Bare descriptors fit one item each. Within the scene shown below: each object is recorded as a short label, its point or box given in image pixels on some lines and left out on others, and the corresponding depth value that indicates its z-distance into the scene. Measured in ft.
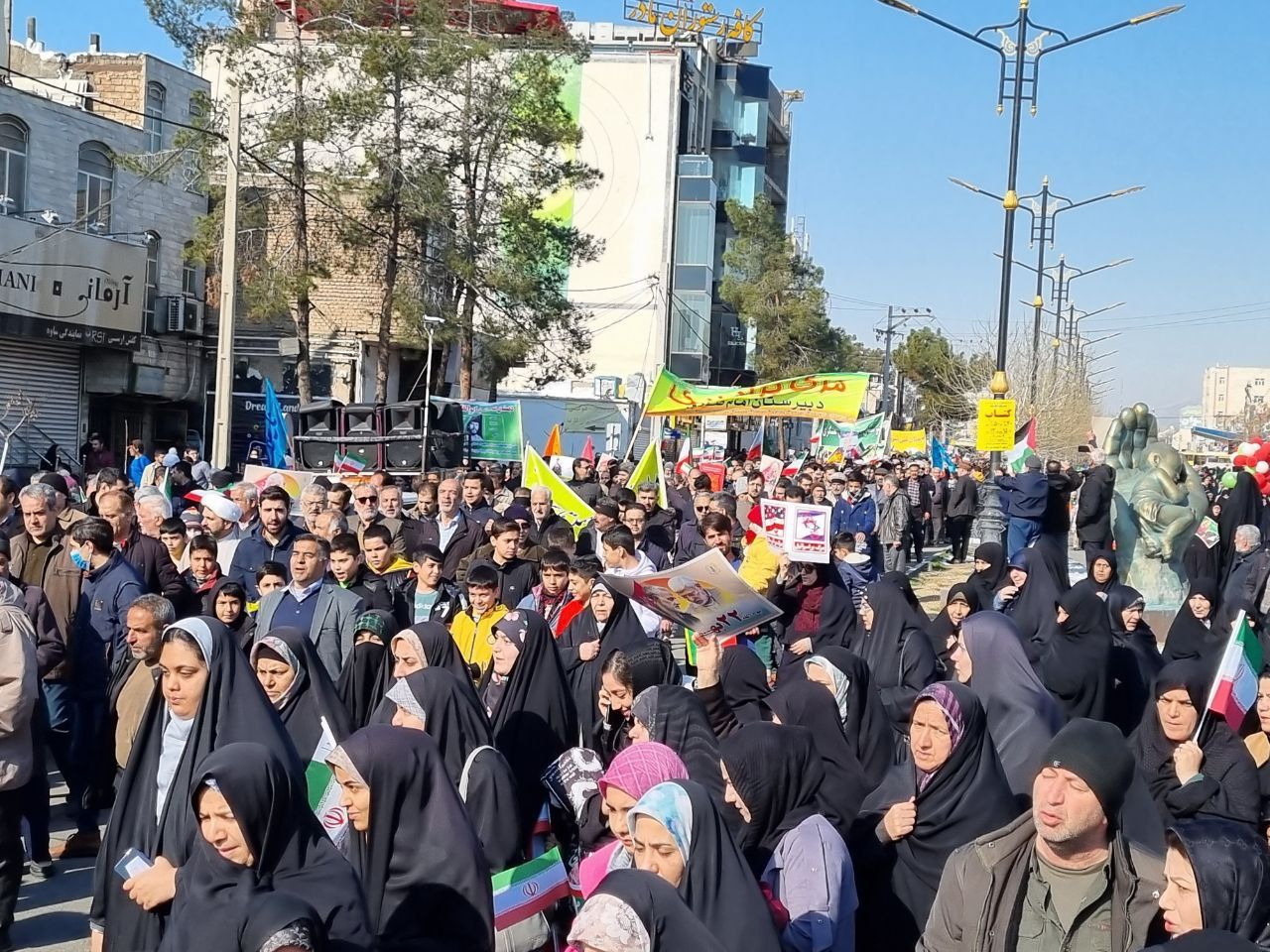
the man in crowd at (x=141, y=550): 25.30
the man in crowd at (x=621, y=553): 26.11
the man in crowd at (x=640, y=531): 33.68
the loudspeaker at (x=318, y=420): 65.98
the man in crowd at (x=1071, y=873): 10.85
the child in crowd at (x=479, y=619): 22.23
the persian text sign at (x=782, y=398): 61.72
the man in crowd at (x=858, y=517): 49.85
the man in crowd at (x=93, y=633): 22.68
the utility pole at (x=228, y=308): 52.54
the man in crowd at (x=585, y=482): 46.45
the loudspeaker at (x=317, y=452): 65.10
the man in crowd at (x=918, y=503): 68.85
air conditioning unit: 94.27
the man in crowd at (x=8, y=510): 28.07
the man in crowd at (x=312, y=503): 33.43
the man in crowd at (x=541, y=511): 36.73
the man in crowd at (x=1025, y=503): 46.55
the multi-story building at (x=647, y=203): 152.35
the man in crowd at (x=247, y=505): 31.14
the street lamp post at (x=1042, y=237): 103.45
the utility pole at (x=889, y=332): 179.32
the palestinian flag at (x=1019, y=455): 71.61
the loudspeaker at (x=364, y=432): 64.44
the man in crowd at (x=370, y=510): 32.89
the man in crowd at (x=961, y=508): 73.05
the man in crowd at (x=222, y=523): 30.45
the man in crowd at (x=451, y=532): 32.55
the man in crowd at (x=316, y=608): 22.86
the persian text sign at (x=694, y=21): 167.68
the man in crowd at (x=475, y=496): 37.29
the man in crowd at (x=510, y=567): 28.60
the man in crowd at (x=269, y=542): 28.27
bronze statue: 42.29
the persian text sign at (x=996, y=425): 51.16
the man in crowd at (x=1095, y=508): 45.24
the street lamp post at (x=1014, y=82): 53.98
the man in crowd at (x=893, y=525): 60.85
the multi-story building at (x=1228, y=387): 531.91
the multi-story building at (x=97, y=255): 78.79
